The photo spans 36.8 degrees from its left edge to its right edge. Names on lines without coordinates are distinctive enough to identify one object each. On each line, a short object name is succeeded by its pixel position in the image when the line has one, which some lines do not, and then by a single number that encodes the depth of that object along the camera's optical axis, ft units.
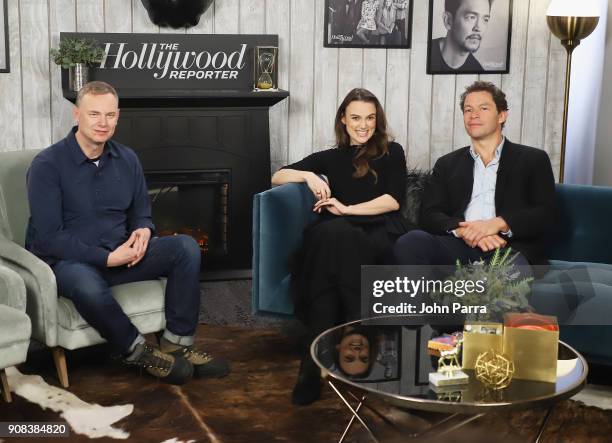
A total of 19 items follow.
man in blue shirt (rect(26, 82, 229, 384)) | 10.92
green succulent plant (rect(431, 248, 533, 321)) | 8.64
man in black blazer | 11.94
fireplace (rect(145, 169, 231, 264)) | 15.85
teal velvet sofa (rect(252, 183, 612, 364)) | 10.71
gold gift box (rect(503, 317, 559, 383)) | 8.05
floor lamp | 15.92
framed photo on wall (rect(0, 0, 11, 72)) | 14.60
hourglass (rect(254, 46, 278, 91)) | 15.55
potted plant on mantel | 14.53
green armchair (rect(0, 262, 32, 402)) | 9.85
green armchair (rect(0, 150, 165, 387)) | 10.61
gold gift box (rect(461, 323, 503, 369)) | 8.21
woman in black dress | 11.16
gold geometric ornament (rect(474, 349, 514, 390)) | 7.83
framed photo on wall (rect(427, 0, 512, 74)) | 16.66
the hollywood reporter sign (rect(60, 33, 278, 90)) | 15.15
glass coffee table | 7.59
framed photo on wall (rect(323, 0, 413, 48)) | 16.15
